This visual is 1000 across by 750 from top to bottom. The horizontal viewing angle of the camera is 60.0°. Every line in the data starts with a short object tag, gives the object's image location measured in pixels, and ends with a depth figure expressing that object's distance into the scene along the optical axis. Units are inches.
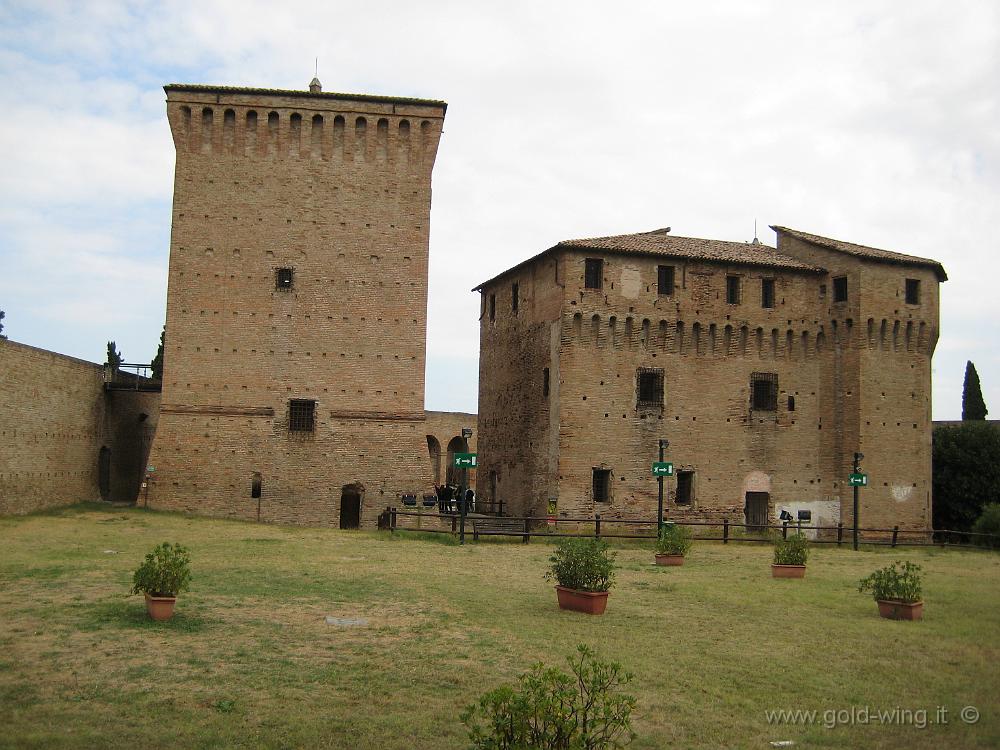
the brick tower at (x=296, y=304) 1000.2
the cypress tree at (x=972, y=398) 1892.2
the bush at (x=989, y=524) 1061.0
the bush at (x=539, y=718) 205.8
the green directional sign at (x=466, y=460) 801.6
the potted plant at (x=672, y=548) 735.7
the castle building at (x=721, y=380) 1141.7
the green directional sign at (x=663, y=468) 905.5
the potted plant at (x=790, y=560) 676.7
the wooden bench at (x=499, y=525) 1058.2
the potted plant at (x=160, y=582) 415.8
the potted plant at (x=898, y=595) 498.3
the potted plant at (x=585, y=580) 482.3
